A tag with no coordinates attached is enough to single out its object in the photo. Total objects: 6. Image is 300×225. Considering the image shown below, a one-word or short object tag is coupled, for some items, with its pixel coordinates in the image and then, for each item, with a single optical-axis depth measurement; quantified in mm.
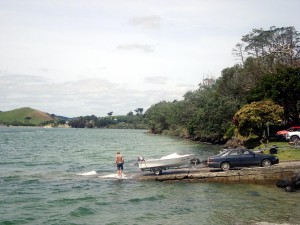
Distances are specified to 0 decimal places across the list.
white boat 27141
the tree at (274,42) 64875
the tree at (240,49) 81294
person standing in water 27578
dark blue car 25672
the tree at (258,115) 43125
